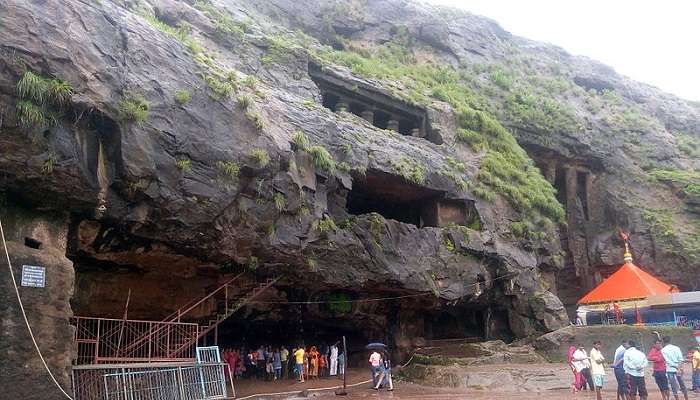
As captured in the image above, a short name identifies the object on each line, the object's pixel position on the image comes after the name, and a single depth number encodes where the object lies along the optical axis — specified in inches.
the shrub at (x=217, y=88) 586.5
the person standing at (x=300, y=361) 735.7
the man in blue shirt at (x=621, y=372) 451.2
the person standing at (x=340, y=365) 844.0
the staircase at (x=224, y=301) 581.5
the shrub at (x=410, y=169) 808.9
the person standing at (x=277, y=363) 773.9
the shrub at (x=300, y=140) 660.1
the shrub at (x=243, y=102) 596.7
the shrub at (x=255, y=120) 596.1
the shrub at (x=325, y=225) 665.0
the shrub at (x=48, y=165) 431.8
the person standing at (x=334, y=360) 821.9
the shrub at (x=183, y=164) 528.4
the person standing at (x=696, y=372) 513.3
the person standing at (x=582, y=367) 553.9
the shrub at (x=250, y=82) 674.2
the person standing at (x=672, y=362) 445.4
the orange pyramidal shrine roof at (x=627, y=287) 944.3
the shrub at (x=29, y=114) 413.4
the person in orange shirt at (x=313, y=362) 789.2
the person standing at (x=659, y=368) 433.4
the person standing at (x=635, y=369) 414.3
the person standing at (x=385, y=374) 652.1
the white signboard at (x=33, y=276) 395.9
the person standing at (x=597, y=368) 473.7
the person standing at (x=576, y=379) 564.4
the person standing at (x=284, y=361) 783.1
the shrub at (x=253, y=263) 624.7
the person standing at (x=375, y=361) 639.8
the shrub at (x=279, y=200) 608.7
